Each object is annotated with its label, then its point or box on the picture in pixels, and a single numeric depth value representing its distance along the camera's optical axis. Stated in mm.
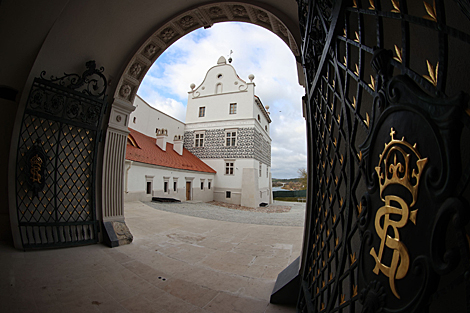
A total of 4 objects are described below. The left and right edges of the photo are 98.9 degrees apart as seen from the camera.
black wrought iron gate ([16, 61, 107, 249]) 3488
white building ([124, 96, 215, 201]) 13159
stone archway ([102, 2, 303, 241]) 4039
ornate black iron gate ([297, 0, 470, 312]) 541
